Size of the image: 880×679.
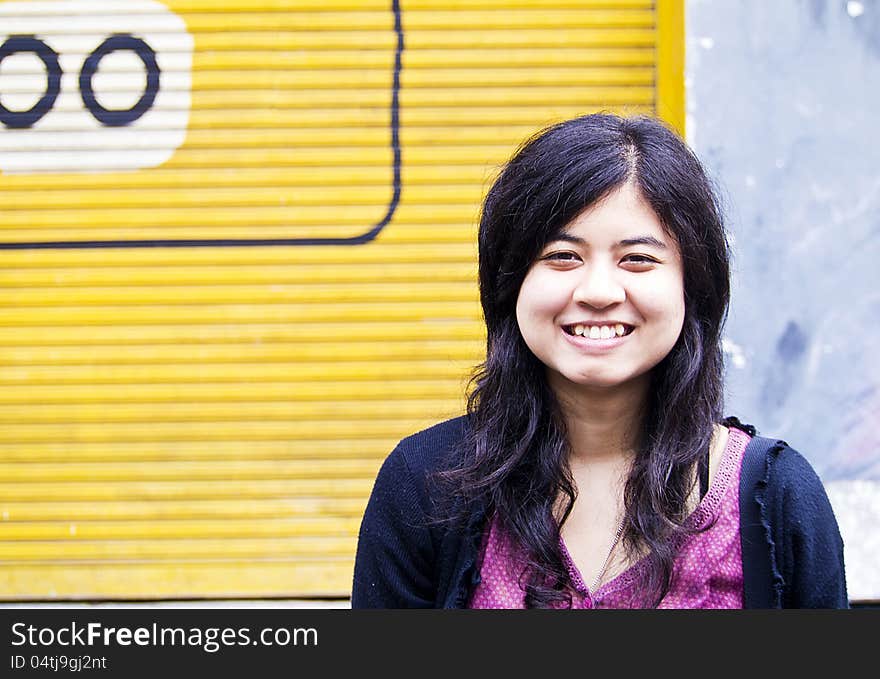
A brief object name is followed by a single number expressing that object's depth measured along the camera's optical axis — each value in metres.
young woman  2.07
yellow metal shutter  3.43
